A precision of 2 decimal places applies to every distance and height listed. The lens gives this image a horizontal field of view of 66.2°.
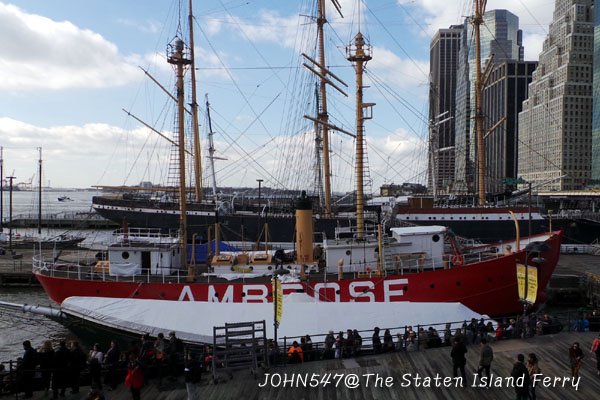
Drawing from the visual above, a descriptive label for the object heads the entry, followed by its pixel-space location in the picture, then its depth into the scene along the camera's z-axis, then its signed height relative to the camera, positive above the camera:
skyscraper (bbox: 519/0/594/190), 131.88 +29.27
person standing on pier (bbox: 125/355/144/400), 10.18 -4.02
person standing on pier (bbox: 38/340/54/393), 10.84 -3.86
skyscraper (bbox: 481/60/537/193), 176.12 +37.83
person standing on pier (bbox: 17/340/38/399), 10.72 -3.97
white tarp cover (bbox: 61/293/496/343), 16.09 -4.16
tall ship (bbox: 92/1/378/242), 34.60 -0.93
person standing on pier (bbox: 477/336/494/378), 10.79 -3.64
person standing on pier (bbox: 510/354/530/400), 9.34 -3.58
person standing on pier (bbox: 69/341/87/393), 10.98 -4.00
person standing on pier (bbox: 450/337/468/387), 10.86 -3.64
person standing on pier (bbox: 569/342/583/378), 11.04 -3.72
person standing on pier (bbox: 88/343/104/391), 11.17 -4.21
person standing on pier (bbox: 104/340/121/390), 11.32 -4.17
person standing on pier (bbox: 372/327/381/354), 13.57 -4.17
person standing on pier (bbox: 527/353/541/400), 9.89 -3.65
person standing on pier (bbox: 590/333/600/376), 11.41 -3.68
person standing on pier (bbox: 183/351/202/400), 10.76 -4.20
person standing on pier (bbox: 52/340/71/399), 10.83 -4.10
